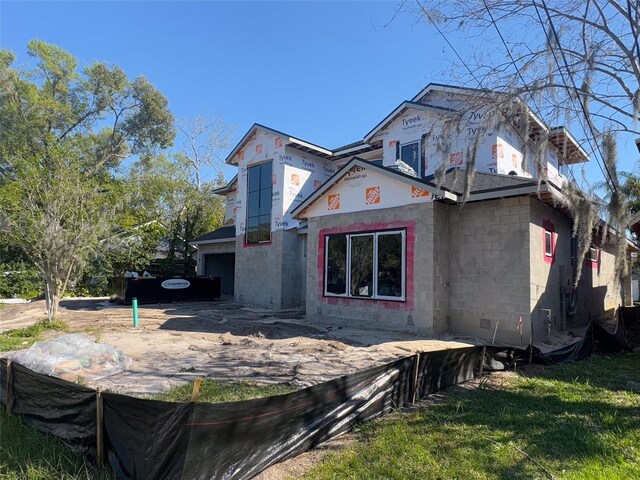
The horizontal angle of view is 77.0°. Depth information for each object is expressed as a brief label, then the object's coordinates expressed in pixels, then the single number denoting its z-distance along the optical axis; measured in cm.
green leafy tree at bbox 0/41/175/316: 1155
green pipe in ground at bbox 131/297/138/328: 1175
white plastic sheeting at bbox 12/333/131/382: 571
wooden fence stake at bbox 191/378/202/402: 311
